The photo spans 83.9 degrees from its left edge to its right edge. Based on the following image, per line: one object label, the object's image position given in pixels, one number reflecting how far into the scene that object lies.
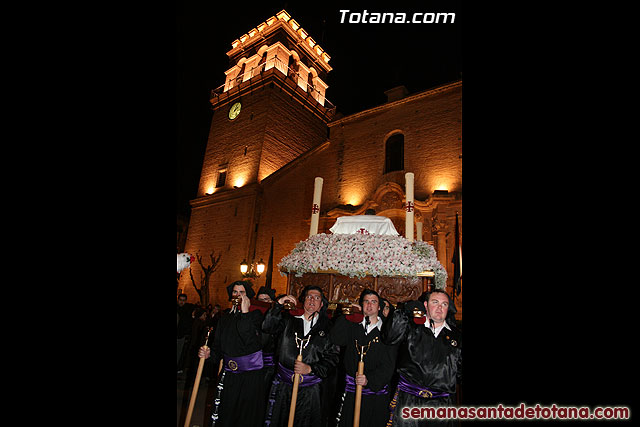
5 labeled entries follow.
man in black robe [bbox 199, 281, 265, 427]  4.55
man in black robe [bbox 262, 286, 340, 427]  4.39
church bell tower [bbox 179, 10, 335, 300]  18.94
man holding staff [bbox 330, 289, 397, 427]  4.16
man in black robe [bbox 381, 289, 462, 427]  3.50
